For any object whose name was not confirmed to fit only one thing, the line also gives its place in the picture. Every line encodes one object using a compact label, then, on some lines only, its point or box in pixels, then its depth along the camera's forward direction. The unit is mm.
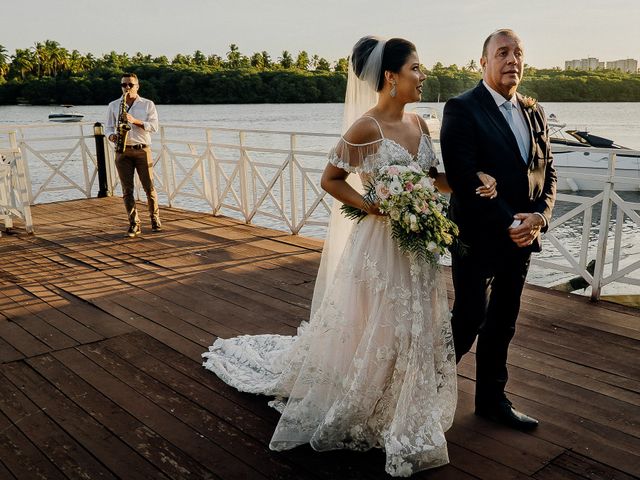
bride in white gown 2539
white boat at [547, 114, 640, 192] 17719
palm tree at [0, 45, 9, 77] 59438
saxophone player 6520
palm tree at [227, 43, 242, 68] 56944
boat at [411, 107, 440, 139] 25172
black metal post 9312
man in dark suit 2559
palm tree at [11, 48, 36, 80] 58178
